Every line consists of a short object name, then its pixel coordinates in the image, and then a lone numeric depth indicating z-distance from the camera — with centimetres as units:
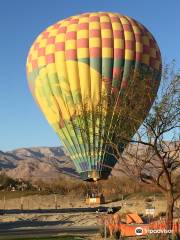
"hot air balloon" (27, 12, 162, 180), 5775
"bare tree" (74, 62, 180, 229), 3069
